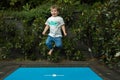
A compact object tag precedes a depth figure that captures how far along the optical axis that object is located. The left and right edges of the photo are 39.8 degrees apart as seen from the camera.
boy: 3.93
